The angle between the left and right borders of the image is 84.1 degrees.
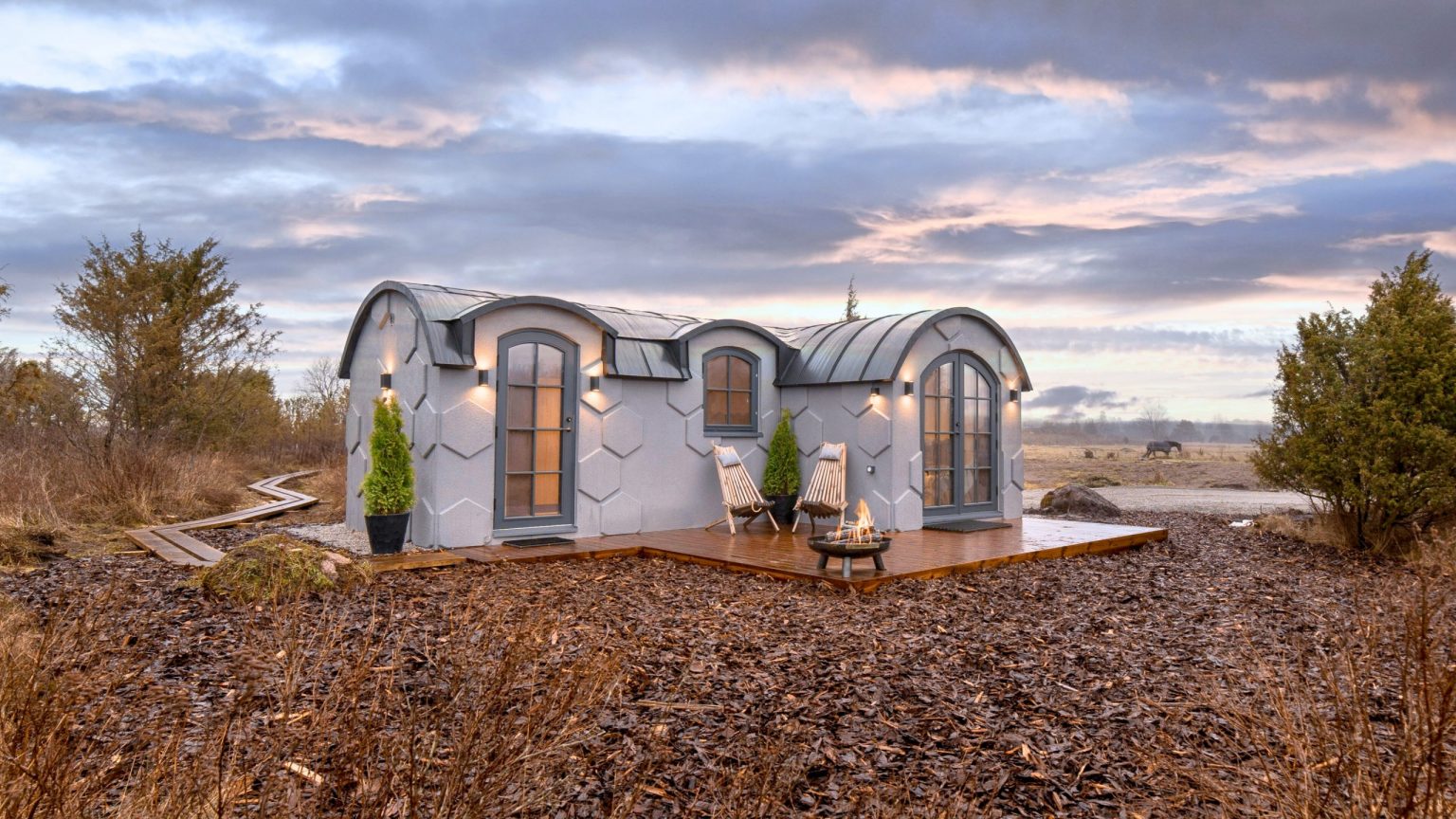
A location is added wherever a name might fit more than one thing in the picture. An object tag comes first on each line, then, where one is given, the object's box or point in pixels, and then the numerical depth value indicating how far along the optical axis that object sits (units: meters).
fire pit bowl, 6.26
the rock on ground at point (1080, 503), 11.87
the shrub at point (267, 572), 5.26
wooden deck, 6.68
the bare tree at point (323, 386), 22.33
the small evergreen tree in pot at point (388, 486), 7.30
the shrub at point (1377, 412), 7.89
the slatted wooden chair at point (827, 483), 9.15
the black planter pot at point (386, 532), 7.28
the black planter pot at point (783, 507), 9.57
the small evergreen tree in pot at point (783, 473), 9.53
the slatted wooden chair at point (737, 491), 9.04
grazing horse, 32.36
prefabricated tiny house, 7.83
